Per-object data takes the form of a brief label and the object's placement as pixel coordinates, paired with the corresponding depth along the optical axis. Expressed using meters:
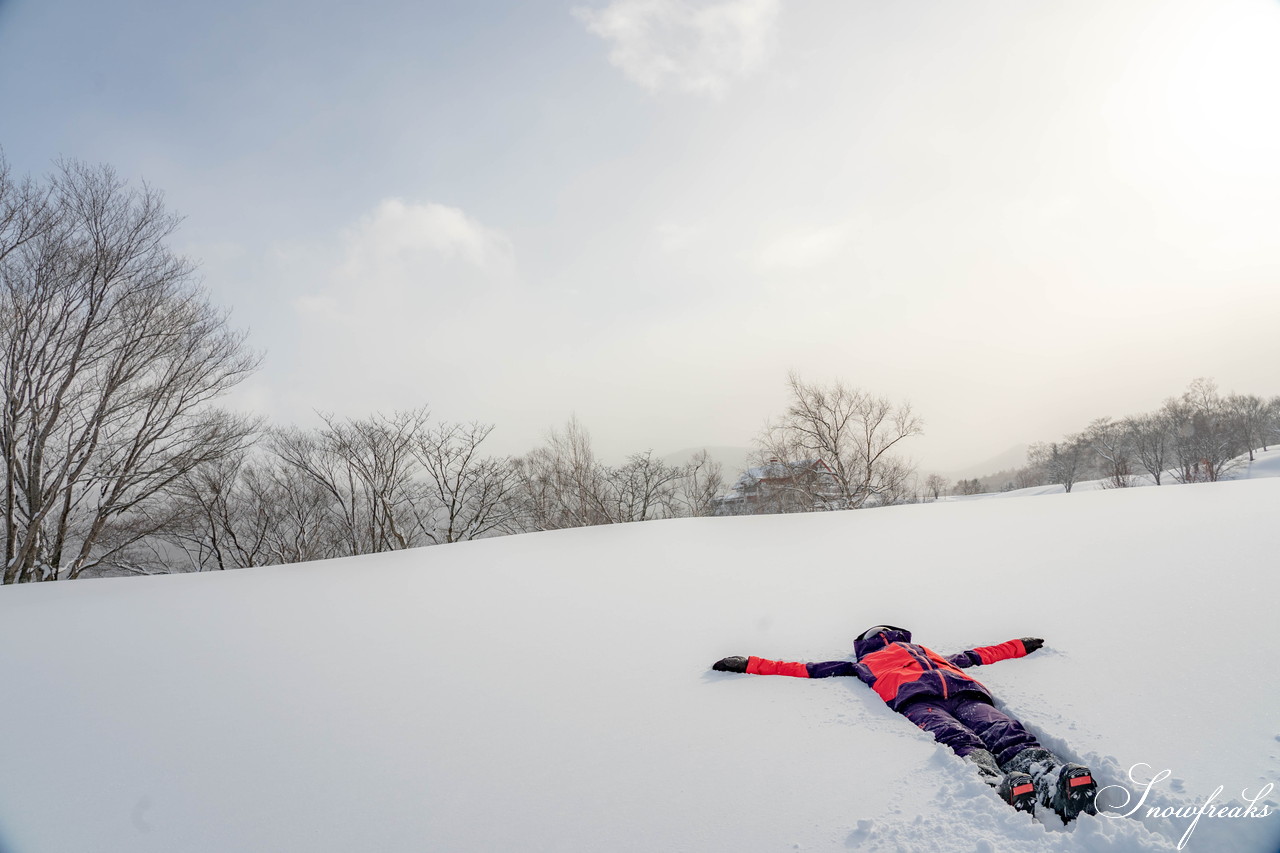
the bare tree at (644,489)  17.74
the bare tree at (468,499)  14.97
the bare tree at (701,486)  19.56
